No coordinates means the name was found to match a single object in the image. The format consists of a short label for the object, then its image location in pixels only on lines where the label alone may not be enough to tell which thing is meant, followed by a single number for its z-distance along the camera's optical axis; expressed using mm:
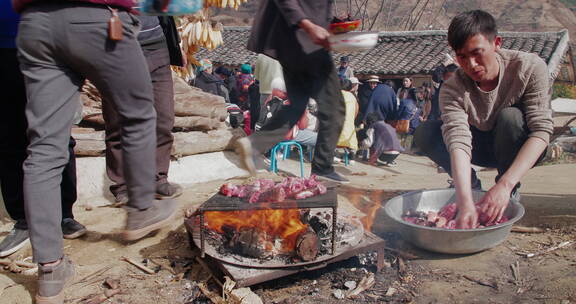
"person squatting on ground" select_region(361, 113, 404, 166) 9478
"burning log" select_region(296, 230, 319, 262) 2602
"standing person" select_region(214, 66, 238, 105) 12234
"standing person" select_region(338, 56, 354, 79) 12230
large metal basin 2826
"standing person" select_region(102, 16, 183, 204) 3414
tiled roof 17688
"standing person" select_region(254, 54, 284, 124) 7250
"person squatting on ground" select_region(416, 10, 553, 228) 3033
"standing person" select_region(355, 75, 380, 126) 12125
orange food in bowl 2779
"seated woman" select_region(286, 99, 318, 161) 7270
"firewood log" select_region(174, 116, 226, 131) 5108
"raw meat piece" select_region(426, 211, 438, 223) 3161
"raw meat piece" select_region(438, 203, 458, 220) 3232
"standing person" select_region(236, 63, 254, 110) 11953
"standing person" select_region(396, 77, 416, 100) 12812
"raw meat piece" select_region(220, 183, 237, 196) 2924
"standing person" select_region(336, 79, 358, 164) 7895
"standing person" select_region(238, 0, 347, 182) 3156
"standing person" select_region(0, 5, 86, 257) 2697
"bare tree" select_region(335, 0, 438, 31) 47459
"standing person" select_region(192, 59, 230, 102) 10294
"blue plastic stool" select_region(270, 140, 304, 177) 6754
